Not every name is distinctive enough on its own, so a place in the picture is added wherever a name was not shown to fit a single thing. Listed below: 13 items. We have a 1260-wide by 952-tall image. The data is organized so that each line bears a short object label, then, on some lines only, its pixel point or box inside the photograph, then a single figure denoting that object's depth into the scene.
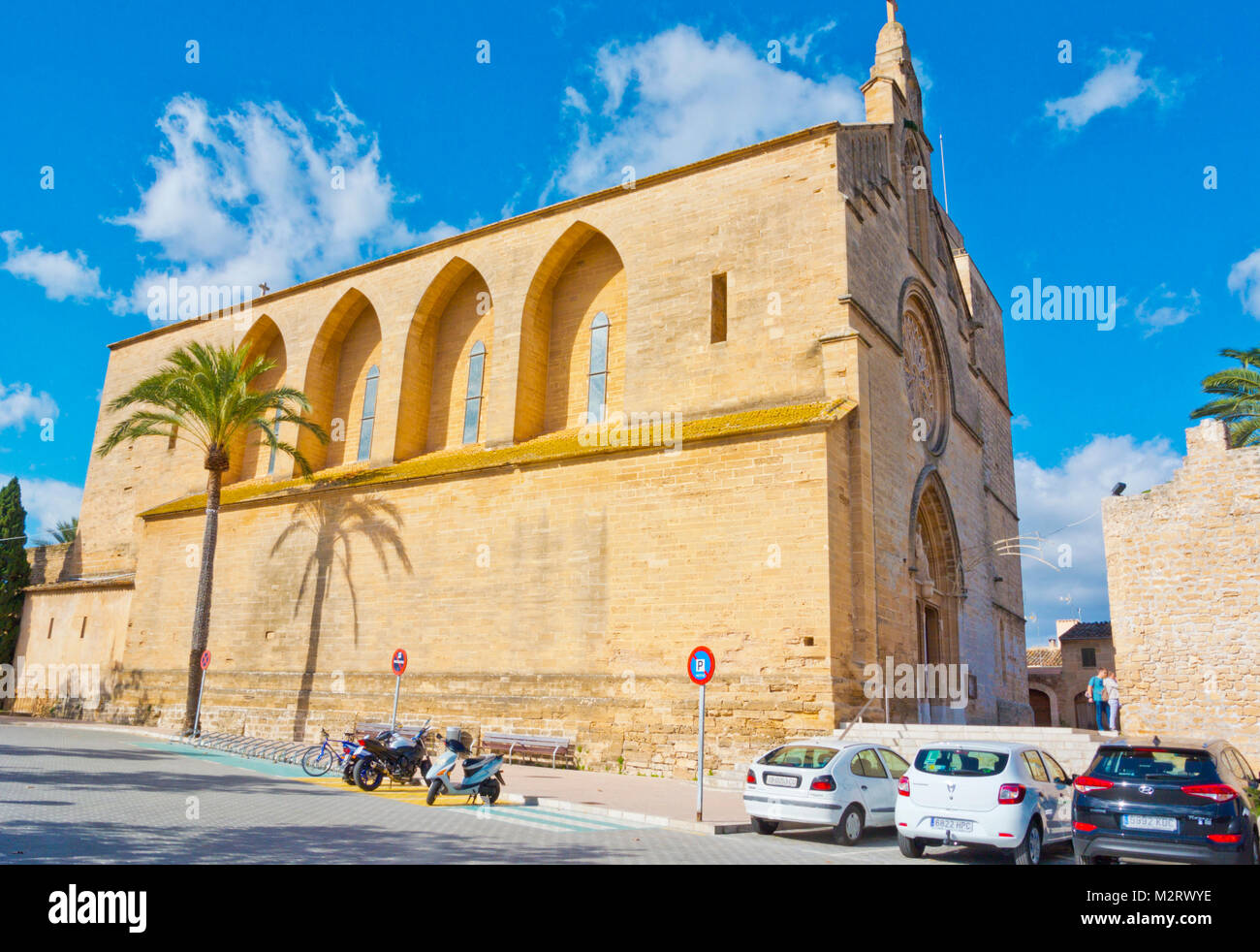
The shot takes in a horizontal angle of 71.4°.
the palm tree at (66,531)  50.71
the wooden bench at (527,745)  16.19
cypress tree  29.27
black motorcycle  12.52
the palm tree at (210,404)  21.55
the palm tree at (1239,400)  20.89
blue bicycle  14.28
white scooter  11.36
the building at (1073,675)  37.38
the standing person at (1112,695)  16.30
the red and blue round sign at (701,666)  11.16
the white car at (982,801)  8.06
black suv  7.12
